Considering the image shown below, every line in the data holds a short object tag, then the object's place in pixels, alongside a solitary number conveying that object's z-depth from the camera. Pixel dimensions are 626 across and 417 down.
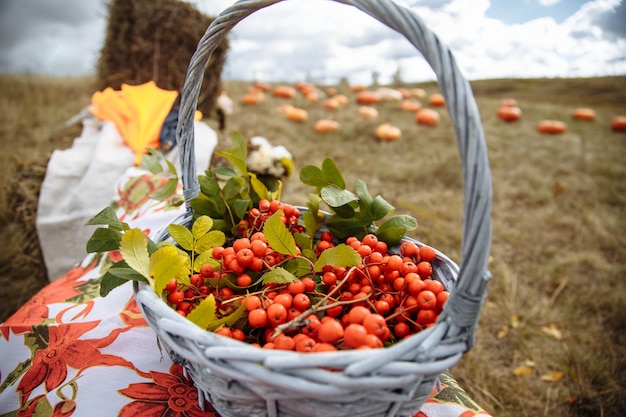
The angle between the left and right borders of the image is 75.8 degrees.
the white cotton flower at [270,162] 1.67
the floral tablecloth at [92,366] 0.70
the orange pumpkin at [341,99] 4.88
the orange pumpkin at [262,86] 5.42
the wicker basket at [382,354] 0.45
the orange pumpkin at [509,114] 4.45
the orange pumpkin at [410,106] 4.65
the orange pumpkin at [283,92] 5.09
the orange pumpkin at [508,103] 5.03
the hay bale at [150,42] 2.65
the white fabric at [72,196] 1.71
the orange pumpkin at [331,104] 4.63
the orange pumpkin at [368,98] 4.96
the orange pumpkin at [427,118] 4.15
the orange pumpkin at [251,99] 4.43
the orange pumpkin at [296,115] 4.11
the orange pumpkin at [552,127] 4.09
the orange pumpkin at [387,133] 3.63
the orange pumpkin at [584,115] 4.63
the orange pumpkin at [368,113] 4.27
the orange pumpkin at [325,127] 3.84
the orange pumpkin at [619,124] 4.21
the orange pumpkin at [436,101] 4.93
